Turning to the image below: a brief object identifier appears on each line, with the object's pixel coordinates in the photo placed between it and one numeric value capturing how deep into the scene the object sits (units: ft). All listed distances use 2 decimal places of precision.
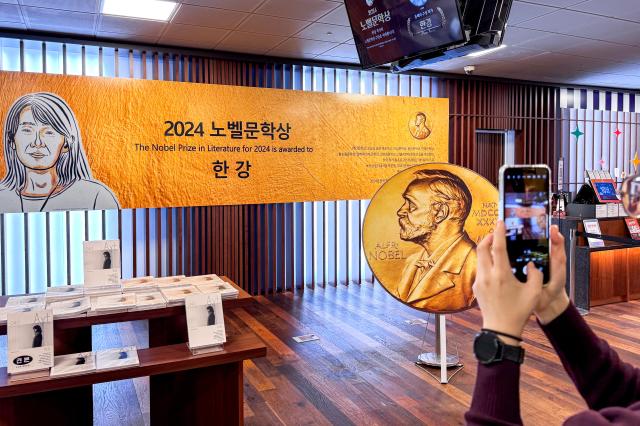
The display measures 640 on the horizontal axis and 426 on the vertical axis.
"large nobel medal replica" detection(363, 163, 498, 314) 11.86
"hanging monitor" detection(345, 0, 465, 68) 10.50
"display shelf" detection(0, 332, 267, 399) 7.26
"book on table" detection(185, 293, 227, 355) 8.48
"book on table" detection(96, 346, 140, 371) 7.89
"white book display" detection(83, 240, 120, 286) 9.58
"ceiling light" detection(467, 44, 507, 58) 20.58
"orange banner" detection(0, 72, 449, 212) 17.63
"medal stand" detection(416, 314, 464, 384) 12.98
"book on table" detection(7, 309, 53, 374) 7.43
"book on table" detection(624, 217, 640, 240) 21.79
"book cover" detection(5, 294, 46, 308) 9.30
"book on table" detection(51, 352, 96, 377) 7.60
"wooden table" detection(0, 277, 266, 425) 7.76
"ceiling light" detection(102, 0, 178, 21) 15.08
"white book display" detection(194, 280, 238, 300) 9.50
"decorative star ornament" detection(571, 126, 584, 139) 29.52
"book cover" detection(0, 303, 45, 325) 8.53
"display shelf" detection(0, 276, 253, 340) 8.33
